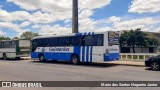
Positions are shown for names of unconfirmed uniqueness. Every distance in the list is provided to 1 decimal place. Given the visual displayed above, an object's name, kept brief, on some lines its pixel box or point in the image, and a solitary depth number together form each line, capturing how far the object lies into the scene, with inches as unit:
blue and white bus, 835.4
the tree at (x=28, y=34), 4341.5
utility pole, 1577.3
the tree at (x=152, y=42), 3399.6
